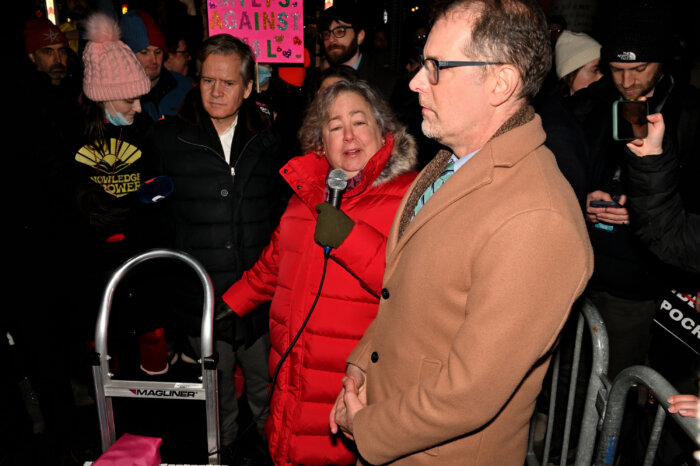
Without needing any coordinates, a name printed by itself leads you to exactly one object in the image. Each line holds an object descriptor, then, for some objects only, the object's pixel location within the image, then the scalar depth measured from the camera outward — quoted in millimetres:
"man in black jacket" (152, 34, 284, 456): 3160
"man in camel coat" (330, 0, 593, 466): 1259
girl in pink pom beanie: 3279
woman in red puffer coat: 2225
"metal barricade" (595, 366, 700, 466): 1415
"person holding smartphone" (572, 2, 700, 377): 2852
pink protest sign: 4438
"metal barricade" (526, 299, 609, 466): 1936
